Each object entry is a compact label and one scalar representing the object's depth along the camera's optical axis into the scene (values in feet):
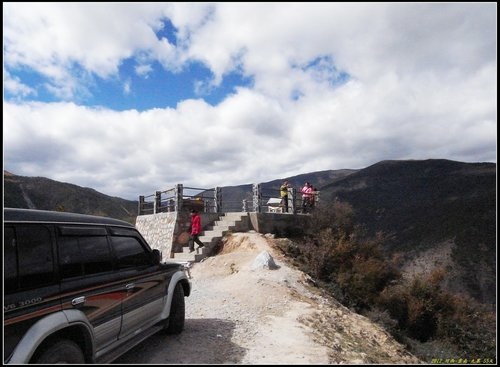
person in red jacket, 54.51
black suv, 11.30
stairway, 53.72
